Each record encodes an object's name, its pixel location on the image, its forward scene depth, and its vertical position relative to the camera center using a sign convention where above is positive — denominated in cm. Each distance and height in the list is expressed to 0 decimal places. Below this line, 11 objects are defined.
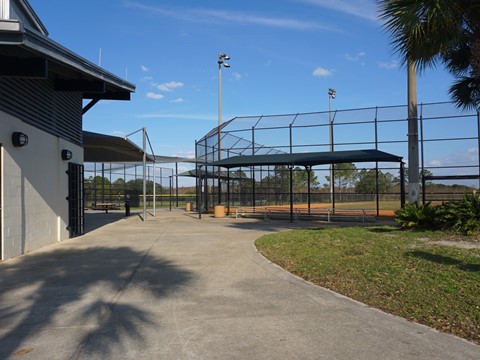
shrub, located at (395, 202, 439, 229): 1245 -90
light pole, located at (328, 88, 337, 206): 2416 +339
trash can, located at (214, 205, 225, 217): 2347 -125
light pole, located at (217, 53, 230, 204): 2812 +647
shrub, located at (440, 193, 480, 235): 1102 -79
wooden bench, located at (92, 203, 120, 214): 2896 -128
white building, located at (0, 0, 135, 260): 847 +153
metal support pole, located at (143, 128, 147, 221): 2184 +168
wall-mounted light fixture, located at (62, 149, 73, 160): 1316 +105
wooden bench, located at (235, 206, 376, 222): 2000 -133
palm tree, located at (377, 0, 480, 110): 937 +361
